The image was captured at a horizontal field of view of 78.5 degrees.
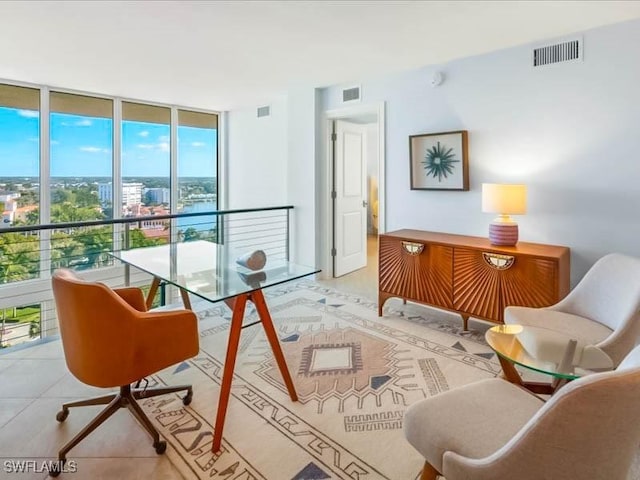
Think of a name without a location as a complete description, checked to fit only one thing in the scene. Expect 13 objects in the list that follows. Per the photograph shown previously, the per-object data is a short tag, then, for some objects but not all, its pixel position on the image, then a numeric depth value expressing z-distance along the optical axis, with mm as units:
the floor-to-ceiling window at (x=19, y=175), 4559
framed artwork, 3730
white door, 5168
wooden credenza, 2877
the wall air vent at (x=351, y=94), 4578
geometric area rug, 1843
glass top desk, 2018
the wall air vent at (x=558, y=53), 3072
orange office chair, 1759
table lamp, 3098
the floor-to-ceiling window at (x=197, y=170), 6219
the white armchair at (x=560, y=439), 982
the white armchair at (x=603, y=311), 2012
